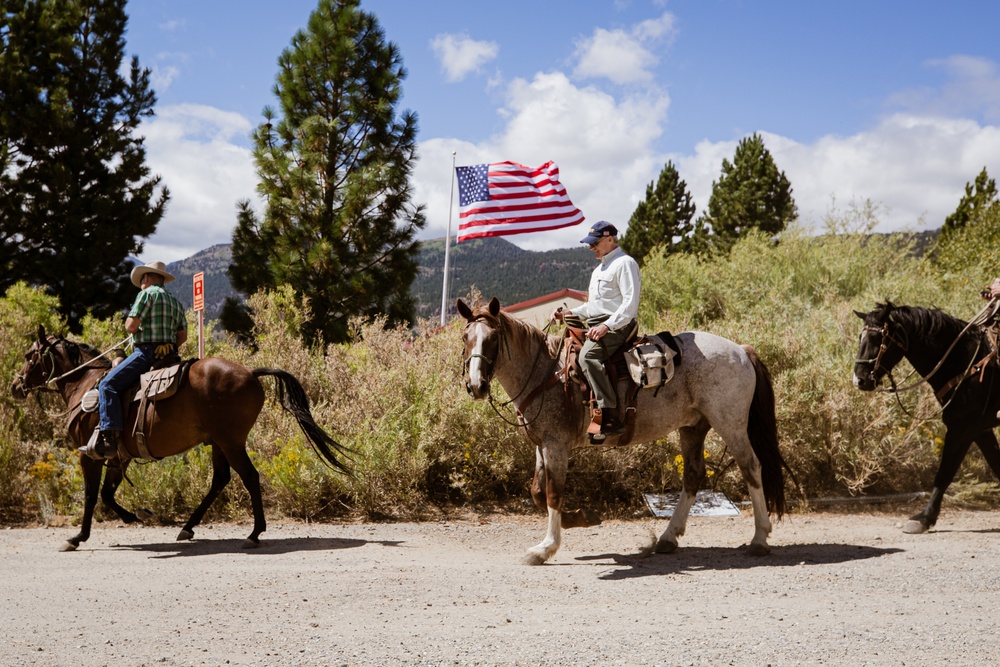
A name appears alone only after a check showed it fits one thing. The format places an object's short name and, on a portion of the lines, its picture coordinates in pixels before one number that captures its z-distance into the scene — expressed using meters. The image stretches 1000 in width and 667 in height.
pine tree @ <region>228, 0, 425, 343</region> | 22.58
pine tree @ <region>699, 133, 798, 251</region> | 48.97
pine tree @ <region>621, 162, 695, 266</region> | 51.25
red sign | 11.29
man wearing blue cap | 7.46
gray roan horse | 7.47
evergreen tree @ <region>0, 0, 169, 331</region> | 22.02
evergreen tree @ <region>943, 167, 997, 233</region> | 45.59
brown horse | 8.46
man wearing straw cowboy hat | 8.46
